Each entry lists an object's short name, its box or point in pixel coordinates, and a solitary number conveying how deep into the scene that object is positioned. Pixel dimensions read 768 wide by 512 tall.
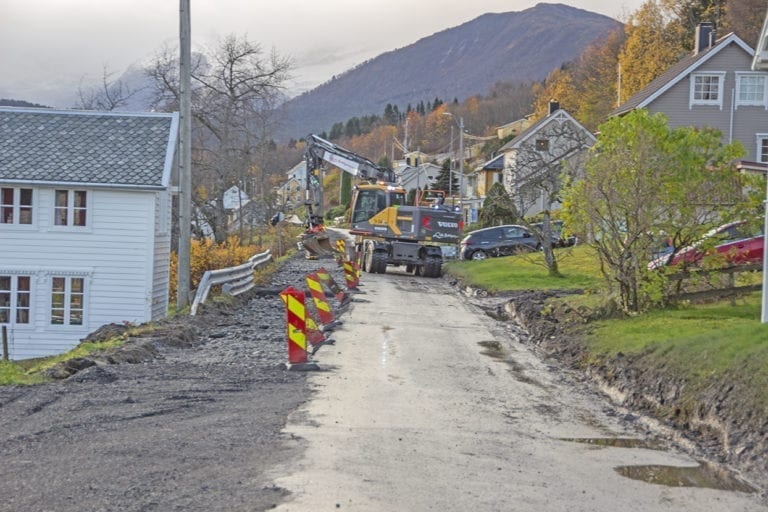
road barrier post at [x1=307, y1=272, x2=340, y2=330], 20.52
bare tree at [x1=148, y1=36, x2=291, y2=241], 51.44
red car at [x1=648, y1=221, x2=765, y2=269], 18.20
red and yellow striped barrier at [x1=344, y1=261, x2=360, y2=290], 30.41
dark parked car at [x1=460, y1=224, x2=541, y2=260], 46.16
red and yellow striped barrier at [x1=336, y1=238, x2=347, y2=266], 44.38
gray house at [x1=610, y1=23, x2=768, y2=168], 47.81
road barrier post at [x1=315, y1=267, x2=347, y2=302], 26.17
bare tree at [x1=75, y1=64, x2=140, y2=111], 61.30
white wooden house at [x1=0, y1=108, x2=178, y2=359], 29.19
